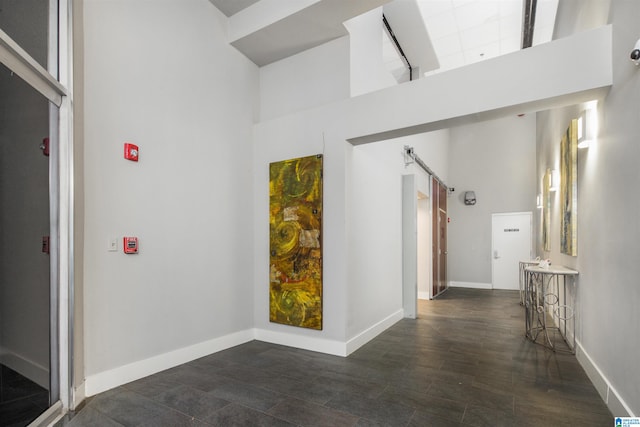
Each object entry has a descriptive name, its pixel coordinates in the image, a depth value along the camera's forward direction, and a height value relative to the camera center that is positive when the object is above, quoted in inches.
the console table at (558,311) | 149.8 -47.1
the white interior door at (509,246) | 343.0 -31.9
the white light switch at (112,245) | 113.1 -9.4
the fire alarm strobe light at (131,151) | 119.4 +23.2
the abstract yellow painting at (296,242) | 149.7 -11.8
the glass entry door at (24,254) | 83.1 -9.8
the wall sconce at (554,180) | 192.3 +20.0
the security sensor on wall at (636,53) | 76.6 +36.4
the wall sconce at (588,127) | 115.2 +30.5
